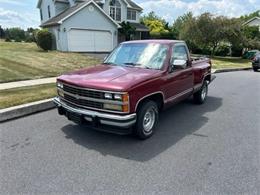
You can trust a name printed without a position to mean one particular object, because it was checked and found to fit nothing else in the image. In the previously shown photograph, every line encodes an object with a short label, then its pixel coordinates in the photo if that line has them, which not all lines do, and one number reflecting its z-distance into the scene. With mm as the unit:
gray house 18478
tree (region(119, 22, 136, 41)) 23533
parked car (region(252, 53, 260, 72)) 15325
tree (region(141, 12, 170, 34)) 31822
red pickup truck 3308
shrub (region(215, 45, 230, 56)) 27297
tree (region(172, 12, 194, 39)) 24567
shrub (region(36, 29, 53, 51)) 17780
